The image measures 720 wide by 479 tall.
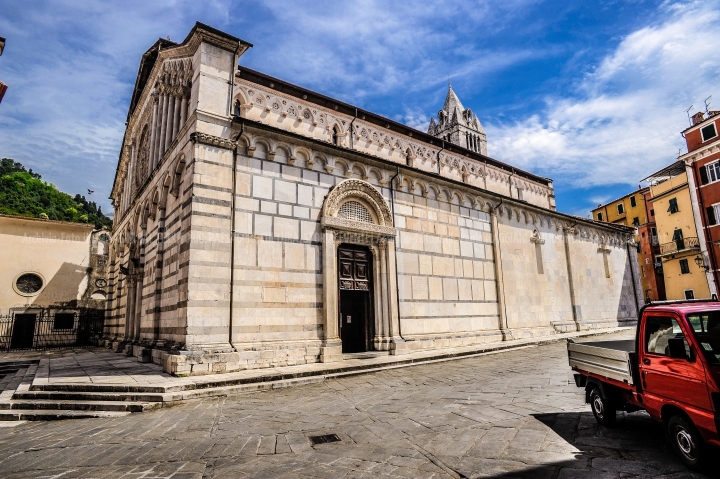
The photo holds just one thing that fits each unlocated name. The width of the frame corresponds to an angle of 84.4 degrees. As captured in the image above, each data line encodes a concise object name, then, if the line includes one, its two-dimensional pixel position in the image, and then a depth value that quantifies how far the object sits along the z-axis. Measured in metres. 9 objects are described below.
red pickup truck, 3.58
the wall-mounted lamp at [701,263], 25.22
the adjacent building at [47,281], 22.56
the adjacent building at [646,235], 36.75
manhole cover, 4.98
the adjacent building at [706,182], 24.53
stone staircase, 7.02
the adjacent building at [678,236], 28.19
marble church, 10.32
